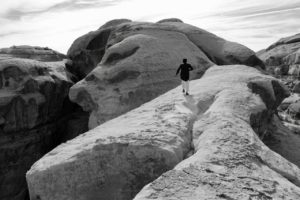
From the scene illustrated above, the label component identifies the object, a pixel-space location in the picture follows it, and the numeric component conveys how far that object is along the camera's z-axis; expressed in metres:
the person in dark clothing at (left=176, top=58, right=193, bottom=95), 15.33
